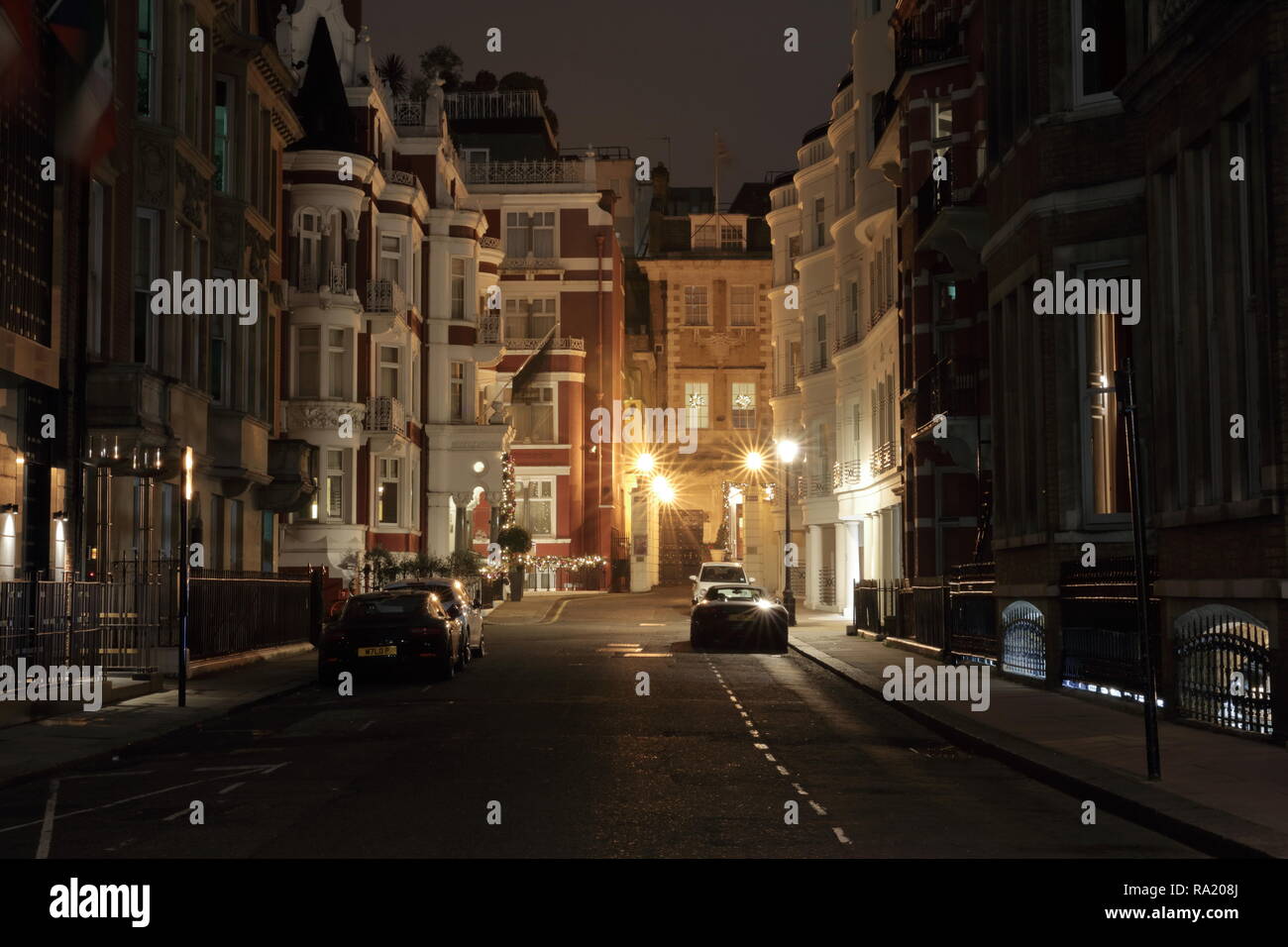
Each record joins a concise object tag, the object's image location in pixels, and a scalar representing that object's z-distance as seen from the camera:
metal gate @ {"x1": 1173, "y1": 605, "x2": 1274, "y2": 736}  16.03
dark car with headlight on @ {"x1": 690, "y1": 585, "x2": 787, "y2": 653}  34.69
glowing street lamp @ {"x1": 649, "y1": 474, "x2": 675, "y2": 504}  86.19
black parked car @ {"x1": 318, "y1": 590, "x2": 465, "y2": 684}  25.83
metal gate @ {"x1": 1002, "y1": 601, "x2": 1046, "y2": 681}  23.75
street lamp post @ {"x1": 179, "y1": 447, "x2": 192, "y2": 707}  21.17
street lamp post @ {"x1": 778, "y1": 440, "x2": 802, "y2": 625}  43.56
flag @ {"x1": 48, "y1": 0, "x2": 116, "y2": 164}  24.58
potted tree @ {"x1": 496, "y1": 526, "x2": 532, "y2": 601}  60.38
